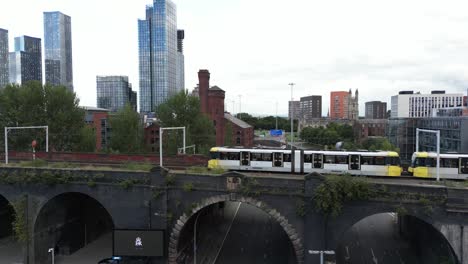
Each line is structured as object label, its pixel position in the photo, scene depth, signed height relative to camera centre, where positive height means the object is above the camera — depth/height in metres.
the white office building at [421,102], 181.00 +10.80
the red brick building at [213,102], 80.94 +4.90
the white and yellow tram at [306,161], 28.98 -3.63
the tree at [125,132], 53.59 -1.67
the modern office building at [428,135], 68.69 -2.98
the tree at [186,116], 53.66 +0.95
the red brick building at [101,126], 89.31 -1.17
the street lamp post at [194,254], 26.61 -10.86
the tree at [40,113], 48.94 +1.32
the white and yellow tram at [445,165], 27.48 -3.69
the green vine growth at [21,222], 26.94 -8.19
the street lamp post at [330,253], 20.52 -8.28
